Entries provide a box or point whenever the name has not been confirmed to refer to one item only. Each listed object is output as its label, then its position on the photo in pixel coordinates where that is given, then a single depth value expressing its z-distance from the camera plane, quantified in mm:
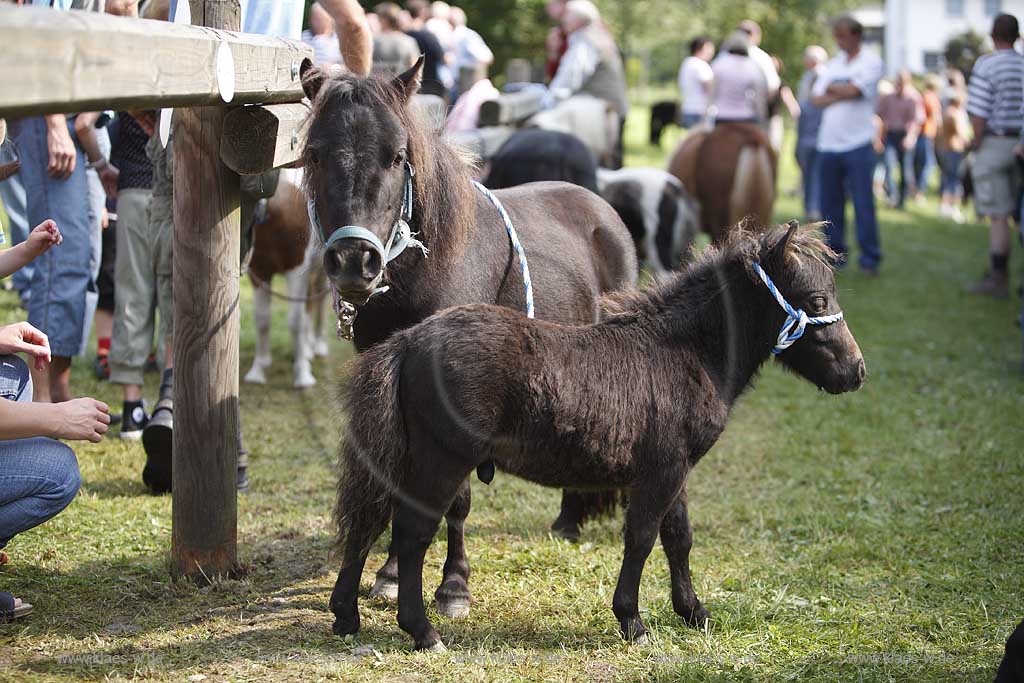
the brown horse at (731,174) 11055
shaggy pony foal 3475
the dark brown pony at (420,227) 3484
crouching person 3379
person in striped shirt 9586
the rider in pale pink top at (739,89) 12625
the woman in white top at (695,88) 15578
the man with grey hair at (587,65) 11258
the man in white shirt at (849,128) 11844
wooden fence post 4047
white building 52719
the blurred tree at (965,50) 21922
